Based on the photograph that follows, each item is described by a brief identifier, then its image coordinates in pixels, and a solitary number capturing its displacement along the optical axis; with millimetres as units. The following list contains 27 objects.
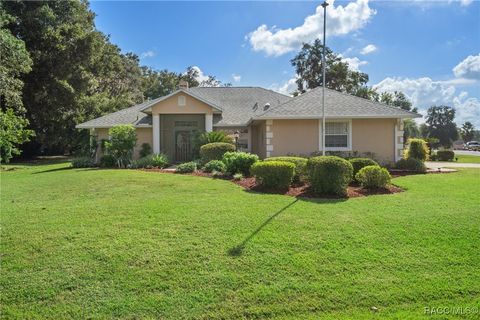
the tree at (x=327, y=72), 38938
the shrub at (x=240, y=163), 12789
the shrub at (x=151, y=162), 16744
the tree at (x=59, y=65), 24219
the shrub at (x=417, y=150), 18448
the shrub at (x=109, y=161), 17539
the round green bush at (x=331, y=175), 8977
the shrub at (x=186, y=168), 14352
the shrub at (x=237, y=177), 11781
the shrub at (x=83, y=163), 18228
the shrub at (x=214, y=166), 13573
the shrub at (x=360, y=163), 11523
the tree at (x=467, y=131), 94500
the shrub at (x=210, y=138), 17094
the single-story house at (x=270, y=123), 15812
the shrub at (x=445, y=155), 27547
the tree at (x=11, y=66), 17328
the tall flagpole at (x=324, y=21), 11148
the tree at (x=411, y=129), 46069
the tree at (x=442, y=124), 81500
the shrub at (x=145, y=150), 19156
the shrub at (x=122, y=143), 17031
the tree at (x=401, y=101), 59062
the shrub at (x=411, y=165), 14516
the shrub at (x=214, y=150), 15500
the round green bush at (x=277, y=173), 9695
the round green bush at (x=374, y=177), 9727
